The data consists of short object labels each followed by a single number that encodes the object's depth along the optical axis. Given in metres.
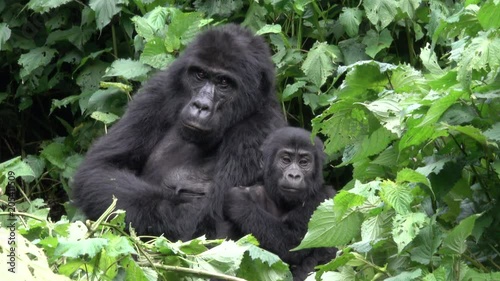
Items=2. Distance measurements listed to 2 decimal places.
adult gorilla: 10.45
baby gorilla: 9.96
